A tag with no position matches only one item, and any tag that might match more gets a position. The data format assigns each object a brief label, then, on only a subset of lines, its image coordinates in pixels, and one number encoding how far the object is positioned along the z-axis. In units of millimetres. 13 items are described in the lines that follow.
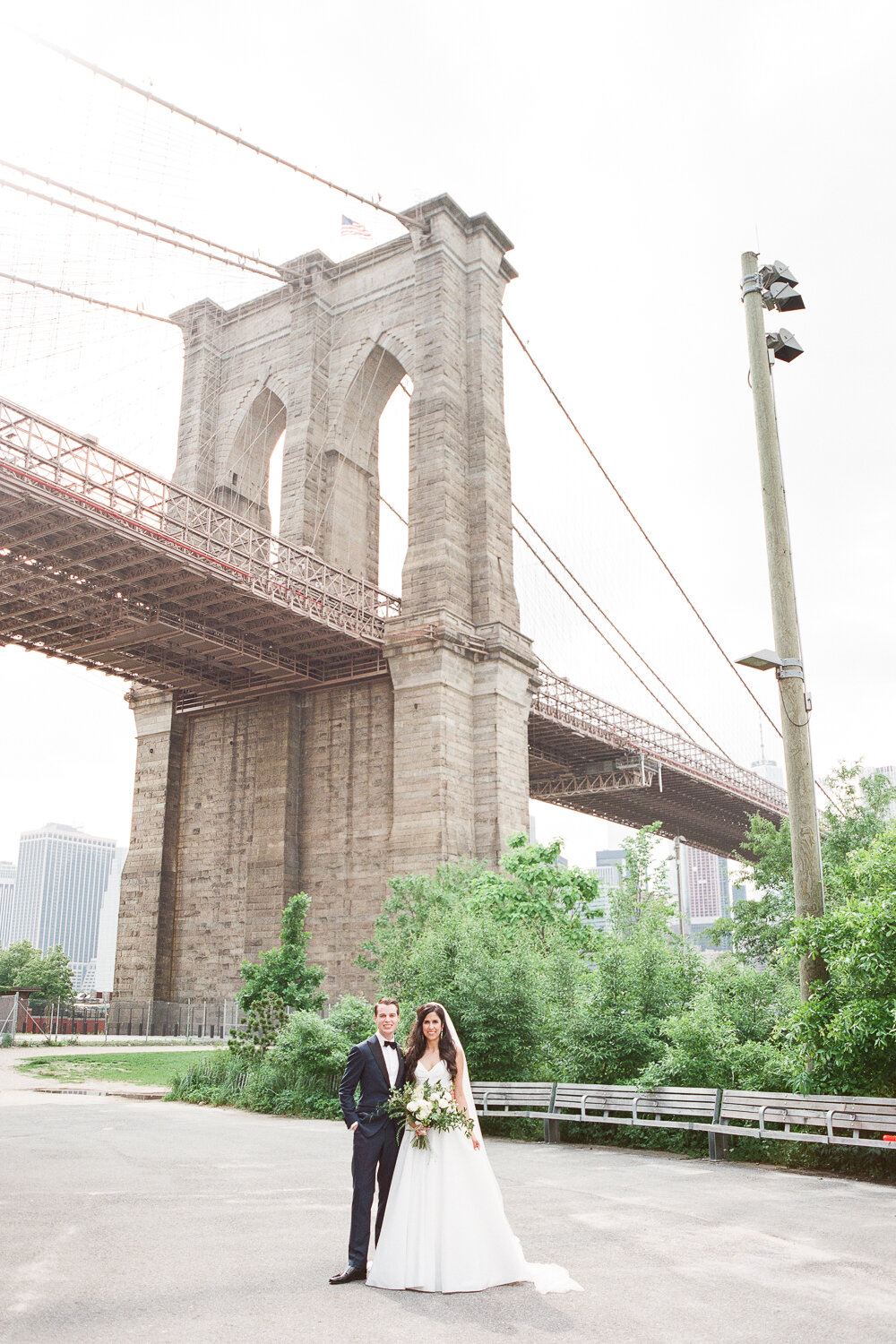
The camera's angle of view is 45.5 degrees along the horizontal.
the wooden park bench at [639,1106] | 9969
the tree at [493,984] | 12742
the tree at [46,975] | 51562
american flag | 32969
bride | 5195
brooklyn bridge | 26672
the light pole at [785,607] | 8625
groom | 5512
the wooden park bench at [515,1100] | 11484
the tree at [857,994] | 8305
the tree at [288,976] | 16797
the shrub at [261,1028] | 16266
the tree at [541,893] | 20188
